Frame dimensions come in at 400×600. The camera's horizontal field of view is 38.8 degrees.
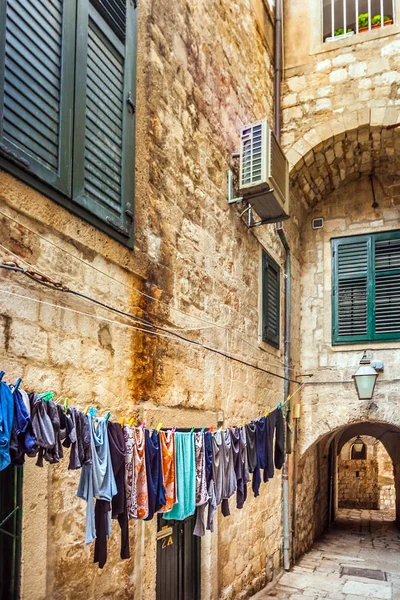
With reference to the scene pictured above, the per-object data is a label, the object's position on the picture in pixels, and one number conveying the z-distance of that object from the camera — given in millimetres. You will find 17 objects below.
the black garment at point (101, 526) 3074
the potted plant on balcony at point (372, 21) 7695
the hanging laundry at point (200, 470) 4145
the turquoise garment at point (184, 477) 3859
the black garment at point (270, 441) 5316
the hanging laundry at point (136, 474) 3291
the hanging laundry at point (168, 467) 3652
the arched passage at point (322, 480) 8664
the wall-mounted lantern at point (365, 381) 7367
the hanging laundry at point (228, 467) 4543
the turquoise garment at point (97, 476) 2953
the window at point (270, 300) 7071
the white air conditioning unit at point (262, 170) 5859
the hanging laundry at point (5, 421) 2348
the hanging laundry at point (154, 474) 3471
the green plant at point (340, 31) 7911
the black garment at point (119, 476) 3154
